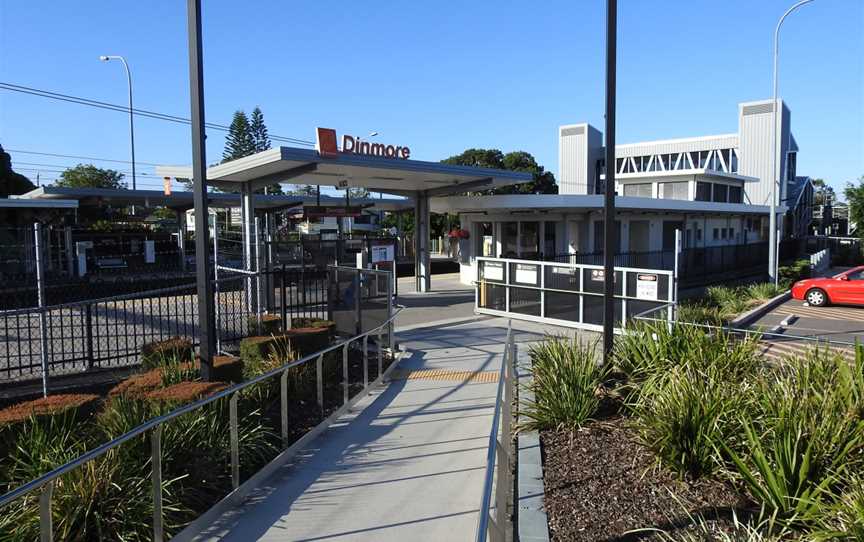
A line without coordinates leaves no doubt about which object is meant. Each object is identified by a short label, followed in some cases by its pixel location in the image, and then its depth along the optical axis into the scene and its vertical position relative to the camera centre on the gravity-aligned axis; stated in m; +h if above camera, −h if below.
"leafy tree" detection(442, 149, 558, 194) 72.00 +9.01
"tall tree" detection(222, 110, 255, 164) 76.25 +12.26
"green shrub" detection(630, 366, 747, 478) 4.94 -1.45
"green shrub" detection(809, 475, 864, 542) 3.48 -1.58
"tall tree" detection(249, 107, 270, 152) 77.38 +13.40
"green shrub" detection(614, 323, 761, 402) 6.73 -1.26
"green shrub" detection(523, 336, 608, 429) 6.39 -1.54
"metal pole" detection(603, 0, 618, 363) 8.23 +0.59
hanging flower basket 28.08 +0.29
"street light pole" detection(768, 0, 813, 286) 24.83 +0.54
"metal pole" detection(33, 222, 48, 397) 7.88 -0.70
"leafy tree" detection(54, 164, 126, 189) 78.00 +8.33
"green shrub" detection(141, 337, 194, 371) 8.35 -1.45
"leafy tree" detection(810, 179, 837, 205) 109.35 +8.81
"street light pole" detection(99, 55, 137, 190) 40.89 +11.11
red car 20.44 -1.65
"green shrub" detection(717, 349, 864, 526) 4.16 -1.45
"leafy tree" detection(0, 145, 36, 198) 42.44 +4.32
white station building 25.59 +1.56
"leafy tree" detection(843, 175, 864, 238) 40.66 +2.28
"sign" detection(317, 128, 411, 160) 15.03 +2.35
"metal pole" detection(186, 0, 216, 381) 7.05 +0.88
